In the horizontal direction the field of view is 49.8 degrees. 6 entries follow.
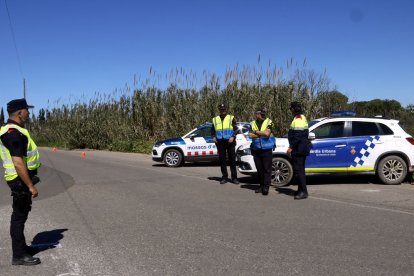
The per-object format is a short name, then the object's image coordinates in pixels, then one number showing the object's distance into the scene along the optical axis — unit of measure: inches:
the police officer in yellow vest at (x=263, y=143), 361.4
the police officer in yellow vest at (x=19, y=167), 180.7
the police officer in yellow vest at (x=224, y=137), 424.8
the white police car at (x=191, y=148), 644.7
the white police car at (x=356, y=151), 408.2
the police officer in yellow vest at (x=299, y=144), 336.2
